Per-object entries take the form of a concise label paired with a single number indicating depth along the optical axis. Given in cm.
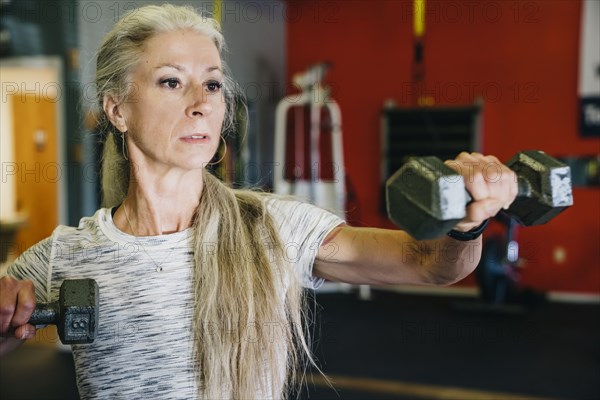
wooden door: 510
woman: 102
